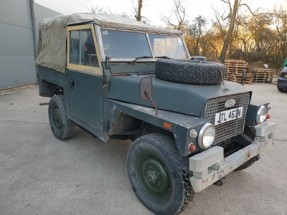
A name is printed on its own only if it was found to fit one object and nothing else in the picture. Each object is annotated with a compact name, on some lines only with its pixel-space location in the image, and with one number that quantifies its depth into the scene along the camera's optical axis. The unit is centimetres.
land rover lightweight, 252
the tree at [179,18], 2525
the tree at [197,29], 2512
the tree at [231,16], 1861
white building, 937
